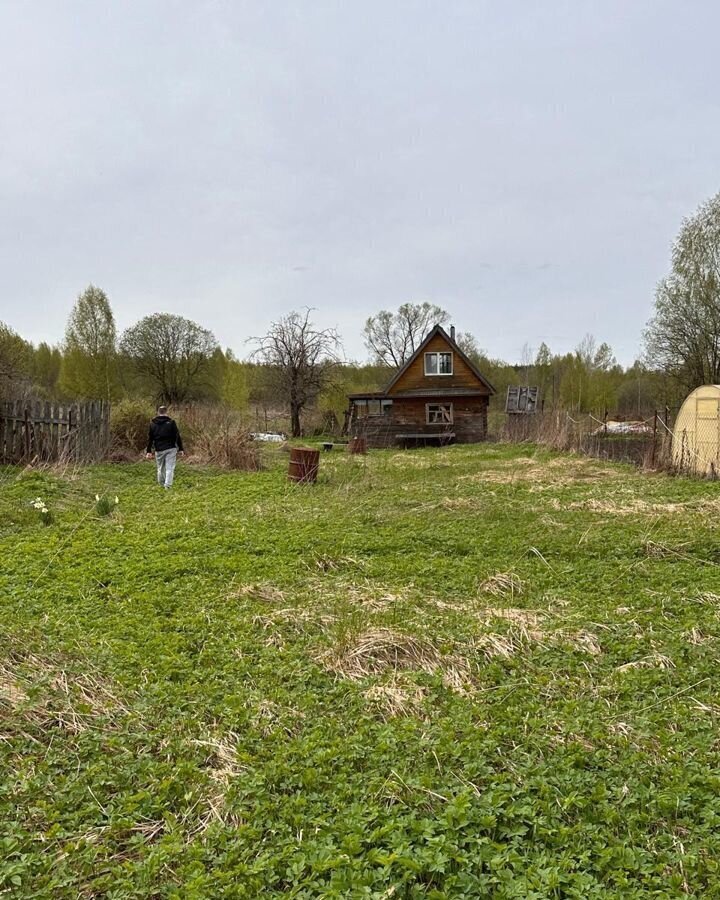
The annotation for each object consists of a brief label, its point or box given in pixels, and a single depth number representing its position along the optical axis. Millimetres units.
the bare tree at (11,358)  14280
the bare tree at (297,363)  27234
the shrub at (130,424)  15586
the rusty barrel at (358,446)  19953
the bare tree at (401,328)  57062
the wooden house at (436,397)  25891
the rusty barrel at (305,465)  10867
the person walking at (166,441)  10453
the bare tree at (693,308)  25031
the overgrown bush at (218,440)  13531
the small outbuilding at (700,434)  11508
